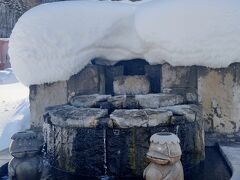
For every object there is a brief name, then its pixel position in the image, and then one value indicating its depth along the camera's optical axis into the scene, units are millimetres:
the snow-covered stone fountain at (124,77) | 2683
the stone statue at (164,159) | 2037
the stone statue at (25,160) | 2525
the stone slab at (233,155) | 2466
